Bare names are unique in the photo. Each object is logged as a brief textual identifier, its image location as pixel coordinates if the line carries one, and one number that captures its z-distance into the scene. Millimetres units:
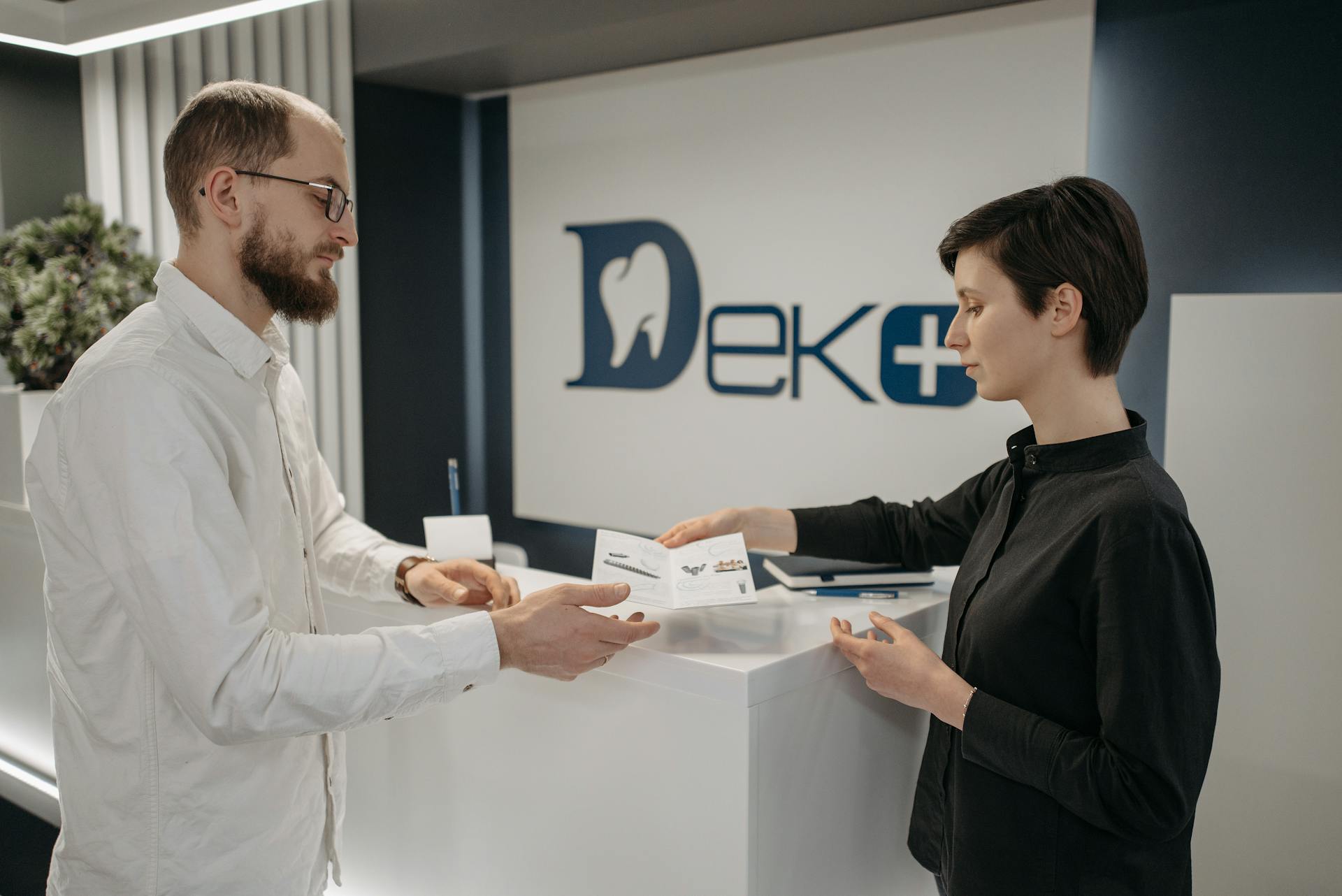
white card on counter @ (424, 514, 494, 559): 2018
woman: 1268
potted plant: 3271
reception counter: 1523
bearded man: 1338
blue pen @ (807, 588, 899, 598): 1976
